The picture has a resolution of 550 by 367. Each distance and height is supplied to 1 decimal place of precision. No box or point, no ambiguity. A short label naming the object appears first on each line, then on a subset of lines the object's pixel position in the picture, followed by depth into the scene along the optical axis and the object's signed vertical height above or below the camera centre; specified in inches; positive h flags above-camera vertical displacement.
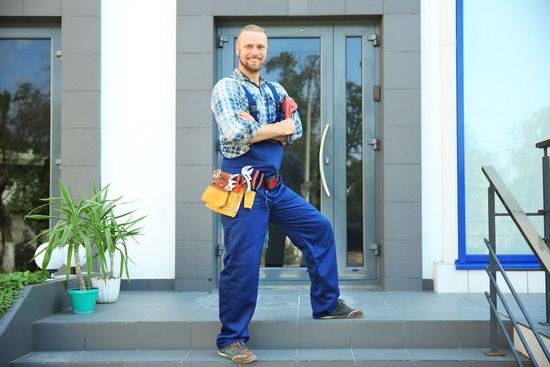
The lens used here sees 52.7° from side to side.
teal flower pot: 135.8 -25.6
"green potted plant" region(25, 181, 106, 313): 132.0 -11.2
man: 109.3 +5.1
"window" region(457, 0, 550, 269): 169.3 +27.2
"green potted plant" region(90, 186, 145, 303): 139.9 -10.6
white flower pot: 148.4 -24.9
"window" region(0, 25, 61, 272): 177.5 +18.9
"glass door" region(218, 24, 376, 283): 173.5 +18.8
